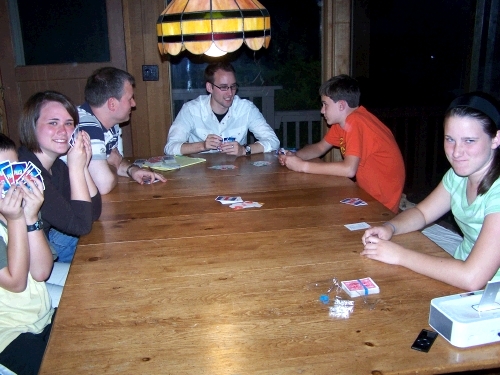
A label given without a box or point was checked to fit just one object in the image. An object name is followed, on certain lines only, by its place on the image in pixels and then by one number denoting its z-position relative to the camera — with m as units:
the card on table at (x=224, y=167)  3.04
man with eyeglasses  3.45
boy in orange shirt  2.78
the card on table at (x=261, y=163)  3.10
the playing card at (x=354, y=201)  2.26
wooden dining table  1.17
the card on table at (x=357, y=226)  1.98
